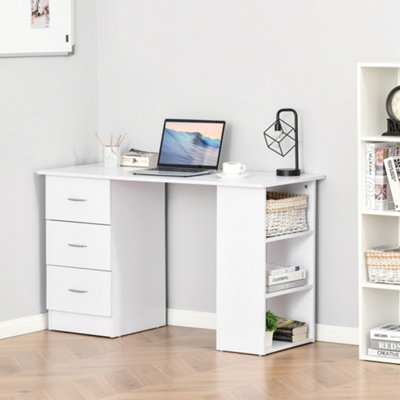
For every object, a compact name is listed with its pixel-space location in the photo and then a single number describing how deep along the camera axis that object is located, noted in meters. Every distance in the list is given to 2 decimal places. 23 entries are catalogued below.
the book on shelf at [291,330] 6.44
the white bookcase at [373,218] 5.98
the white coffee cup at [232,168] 6.44
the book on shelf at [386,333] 6.05
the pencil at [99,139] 7.15
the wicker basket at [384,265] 6.04
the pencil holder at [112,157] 7.01
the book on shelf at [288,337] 6.45
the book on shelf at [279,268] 6.31
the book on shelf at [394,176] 5.97
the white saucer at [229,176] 6.39
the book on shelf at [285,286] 6.30
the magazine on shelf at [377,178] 6.00
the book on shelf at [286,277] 6.29
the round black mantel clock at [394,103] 5.98
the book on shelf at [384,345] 6.05
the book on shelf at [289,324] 6.46
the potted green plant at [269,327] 6.27
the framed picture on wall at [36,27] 6.59
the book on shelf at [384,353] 6.04
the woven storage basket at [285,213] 6.21
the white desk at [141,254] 6.21
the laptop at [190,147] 6.74
